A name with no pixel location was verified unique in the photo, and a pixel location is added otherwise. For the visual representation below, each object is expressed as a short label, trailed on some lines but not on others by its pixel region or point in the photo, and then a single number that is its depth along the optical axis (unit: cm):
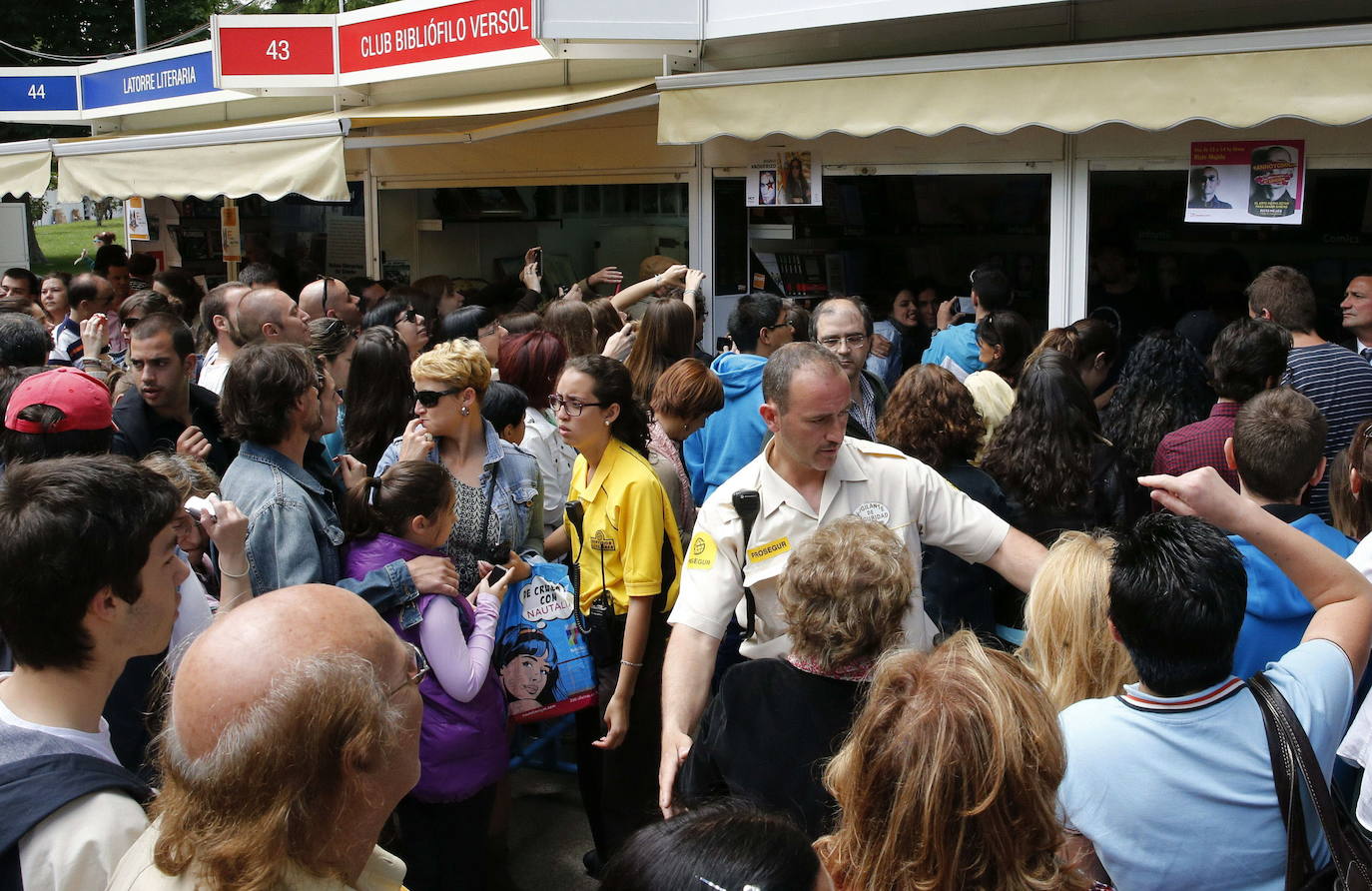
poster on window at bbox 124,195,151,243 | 1177
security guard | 285
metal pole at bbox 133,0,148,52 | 1648
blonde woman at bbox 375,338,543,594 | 370
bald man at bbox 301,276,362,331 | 668
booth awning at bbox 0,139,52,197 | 1020
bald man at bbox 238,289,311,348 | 521
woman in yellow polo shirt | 359
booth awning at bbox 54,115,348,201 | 762
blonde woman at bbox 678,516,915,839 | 229
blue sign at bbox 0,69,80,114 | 1298
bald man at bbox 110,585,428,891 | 140
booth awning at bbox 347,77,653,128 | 705
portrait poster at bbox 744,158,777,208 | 674
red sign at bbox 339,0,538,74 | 773
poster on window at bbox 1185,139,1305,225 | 494
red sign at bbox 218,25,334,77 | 927
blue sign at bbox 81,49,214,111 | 1110
